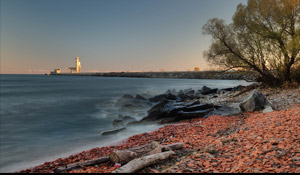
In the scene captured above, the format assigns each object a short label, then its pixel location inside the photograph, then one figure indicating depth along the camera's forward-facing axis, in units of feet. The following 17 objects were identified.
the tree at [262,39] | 59.31
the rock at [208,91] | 86.29
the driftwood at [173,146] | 19.47
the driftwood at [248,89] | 66.87
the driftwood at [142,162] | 14.60
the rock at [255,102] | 36.94
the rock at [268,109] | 34.06
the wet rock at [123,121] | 45.20
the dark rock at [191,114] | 42.41
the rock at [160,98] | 72.59
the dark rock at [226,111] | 39.50
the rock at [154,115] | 45.68
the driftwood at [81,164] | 16.72
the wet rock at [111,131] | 38.62
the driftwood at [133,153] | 17.21
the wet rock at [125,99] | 76.38
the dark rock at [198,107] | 44.84
